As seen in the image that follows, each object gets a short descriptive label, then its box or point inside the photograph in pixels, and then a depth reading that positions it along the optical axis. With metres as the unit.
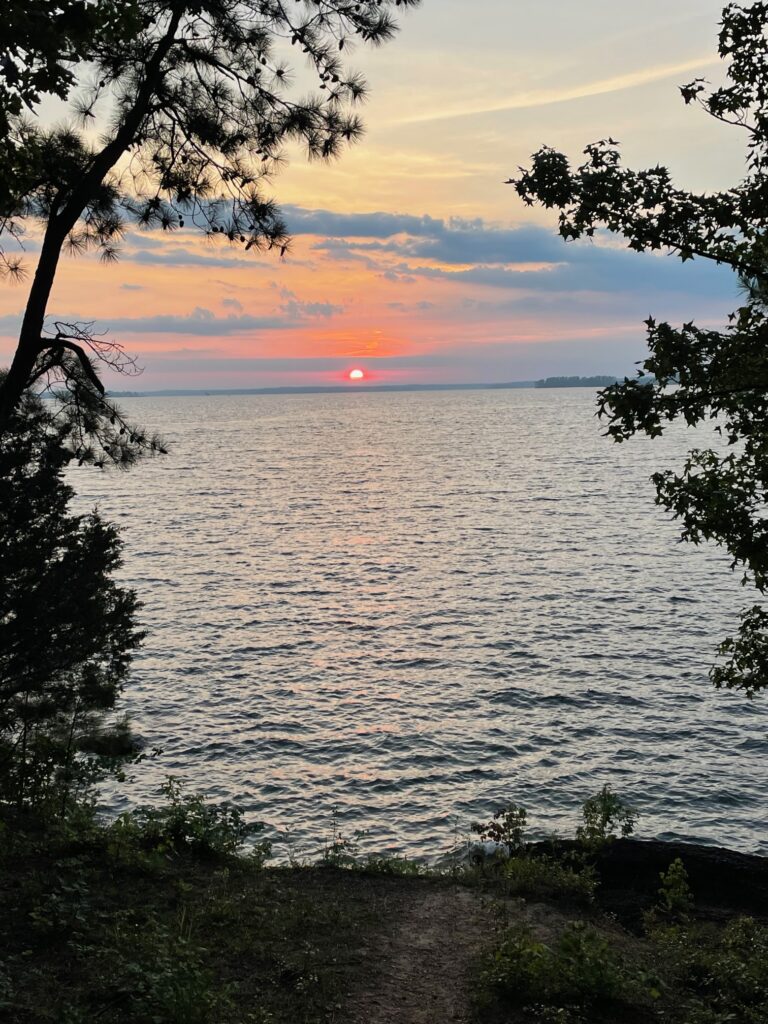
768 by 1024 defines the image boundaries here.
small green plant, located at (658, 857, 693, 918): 12.71
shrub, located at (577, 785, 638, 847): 14.04
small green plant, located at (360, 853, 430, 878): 13.25
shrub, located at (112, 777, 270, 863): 12.57
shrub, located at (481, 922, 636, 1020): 8.61
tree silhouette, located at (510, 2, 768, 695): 9.72
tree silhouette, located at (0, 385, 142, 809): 12.10
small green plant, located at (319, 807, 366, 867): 13.62
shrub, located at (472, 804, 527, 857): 14.52
